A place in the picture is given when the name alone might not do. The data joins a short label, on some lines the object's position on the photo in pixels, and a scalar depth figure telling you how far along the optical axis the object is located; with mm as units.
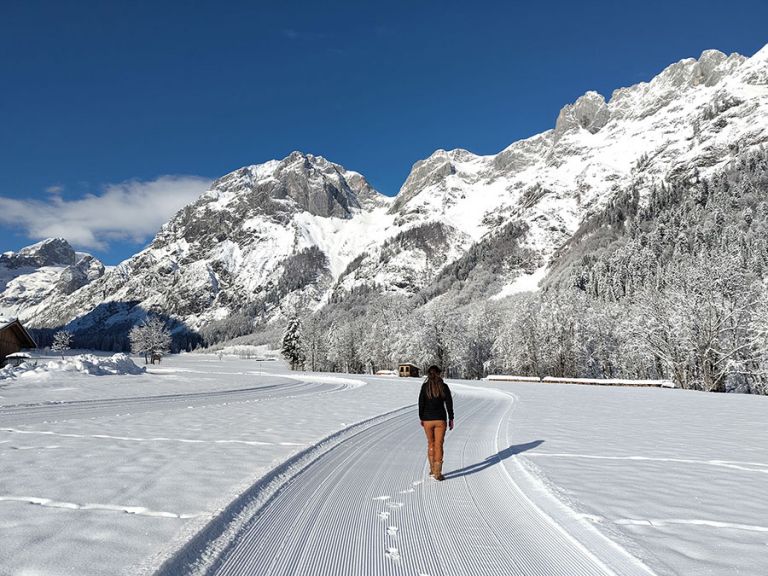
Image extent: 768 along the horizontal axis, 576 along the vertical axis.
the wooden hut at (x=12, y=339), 42884
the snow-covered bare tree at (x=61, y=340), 136700
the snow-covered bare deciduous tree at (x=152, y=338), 96738
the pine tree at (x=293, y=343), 88562
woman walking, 8234
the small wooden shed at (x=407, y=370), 68750
